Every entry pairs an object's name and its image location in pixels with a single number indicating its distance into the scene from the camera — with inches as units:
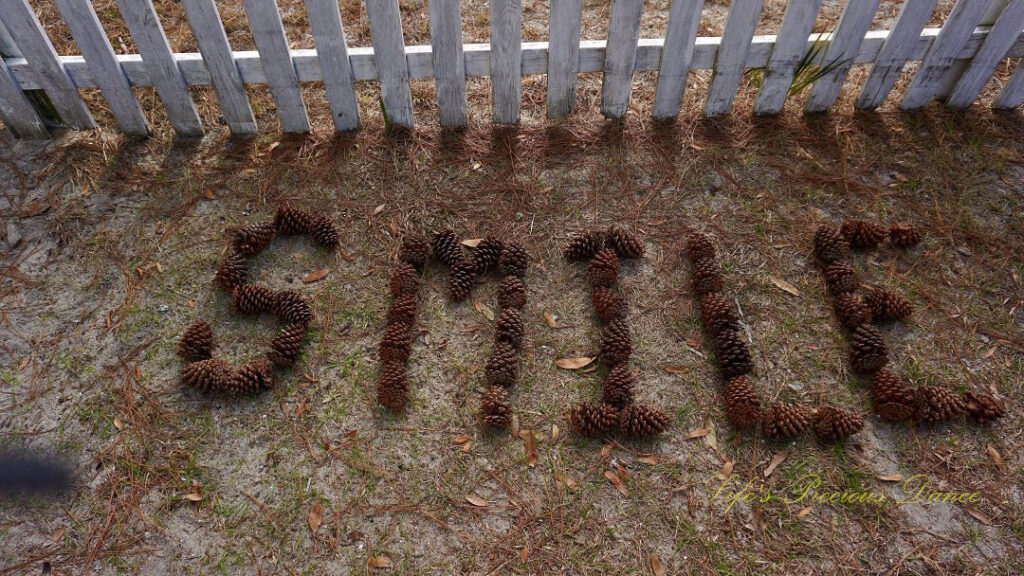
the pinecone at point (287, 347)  109.6
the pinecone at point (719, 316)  113.8
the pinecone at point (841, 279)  119.9
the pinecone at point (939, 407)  103.8
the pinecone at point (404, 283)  118.9
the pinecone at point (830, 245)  124.7
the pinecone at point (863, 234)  127.2
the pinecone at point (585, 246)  125.3
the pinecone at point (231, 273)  119.7
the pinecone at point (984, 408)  103.9
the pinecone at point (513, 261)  122.3
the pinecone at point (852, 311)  114.6
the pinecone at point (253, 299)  116.5
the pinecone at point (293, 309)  114.3
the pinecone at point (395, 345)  110.0
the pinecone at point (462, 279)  119.7
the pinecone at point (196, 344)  110.3
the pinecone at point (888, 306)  115.8
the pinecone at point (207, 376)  106.6
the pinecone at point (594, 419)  101.7
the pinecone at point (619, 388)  104.5
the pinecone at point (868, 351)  109.0
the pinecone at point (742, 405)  102.6
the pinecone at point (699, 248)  124.1
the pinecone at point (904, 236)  127.8
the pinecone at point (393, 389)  105.0
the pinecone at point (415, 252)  123.3
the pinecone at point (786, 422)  101.7
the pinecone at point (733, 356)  108.7
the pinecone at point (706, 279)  119.3
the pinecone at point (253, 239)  124.9
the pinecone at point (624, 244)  126.1
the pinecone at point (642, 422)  101.6
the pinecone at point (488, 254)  123.6
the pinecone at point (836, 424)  101.0
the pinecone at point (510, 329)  112.7
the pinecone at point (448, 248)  124.2
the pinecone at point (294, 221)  129.0
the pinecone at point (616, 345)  110.1
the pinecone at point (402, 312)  114.7
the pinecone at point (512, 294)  117.4
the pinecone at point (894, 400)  103.3
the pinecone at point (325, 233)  127.1
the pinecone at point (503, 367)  107.4
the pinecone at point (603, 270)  120.2
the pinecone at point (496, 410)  102.9
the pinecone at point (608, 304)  114.9
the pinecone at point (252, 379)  106.2
